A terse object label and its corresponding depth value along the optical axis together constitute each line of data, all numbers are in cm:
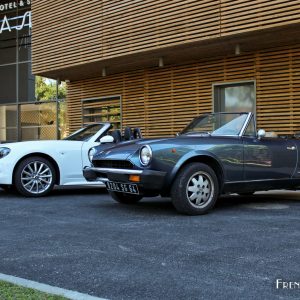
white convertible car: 842
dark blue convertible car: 614
